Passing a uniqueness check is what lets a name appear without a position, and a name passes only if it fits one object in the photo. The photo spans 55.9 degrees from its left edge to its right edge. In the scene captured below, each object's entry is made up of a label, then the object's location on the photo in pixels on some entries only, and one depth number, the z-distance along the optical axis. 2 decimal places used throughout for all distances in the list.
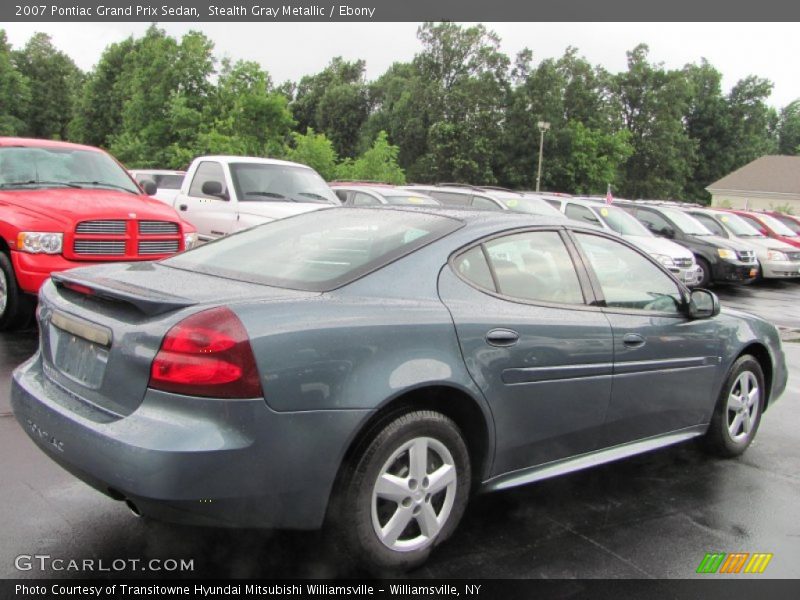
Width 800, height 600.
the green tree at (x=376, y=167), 33.91
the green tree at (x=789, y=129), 102.73
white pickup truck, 10.12
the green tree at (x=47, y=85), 76.31
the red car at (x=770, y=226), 20.38
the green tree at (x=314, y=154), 29.22
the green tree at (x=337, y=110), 82.81
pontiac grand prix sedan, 2.69
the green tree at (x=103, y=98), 65.25
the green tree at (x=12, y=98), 58.10
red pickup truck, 6.76
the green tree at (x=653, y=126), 72.56
